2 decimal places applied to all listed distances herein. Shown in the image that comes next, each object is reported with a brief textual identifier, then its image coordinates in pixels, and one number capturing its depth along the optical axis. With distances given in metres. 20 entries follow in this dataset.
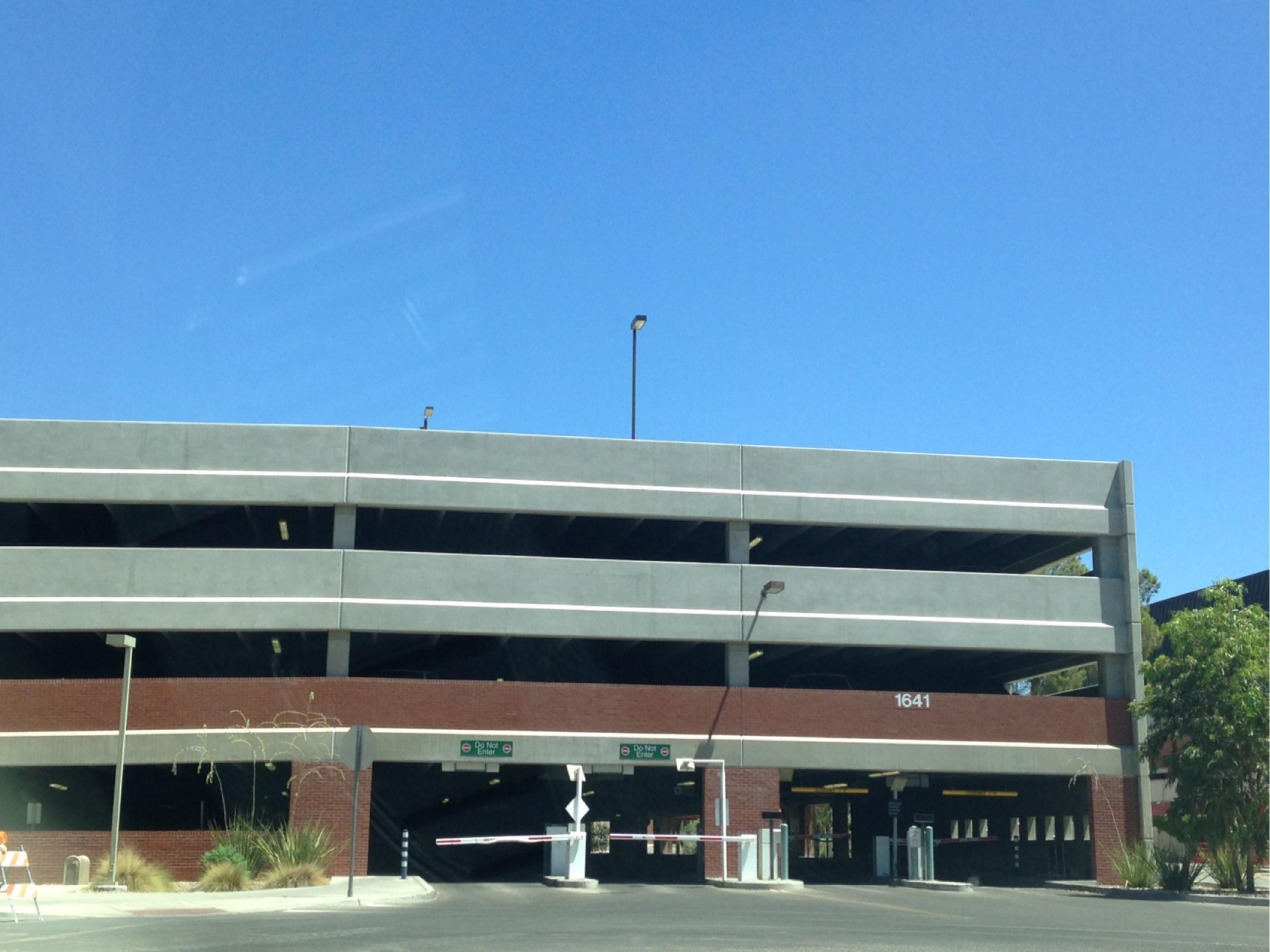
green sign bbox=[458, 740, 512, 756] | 33.88
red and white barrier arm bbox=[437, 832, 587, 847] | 27.17
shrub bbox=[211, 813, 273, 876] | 29.44
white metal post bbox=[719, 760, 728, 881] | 34.06
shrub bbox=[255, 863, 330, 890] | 28.28
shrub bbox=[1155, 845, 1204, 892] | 31.75
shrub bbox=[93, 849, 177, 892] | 27.69
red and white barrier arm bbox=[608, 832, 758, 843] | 28.81
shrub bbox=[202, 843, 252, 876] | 28.38
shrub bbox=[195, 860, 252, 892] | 26.91
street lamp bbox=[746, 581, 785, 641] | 34.12
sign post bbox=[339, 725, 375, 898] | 26.02
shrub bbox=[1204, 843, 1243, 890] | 31.28
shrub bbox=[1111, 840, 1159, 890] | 32.56
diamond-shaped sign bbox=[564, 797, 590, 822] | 29.97
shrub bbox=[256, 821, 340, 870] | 29.38
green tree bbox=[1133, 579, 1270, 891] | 31.88
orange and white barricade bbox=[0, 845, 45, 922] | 20.00
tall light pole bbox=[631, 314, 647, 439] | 41.34
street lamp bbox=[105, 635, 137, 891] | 27.66
